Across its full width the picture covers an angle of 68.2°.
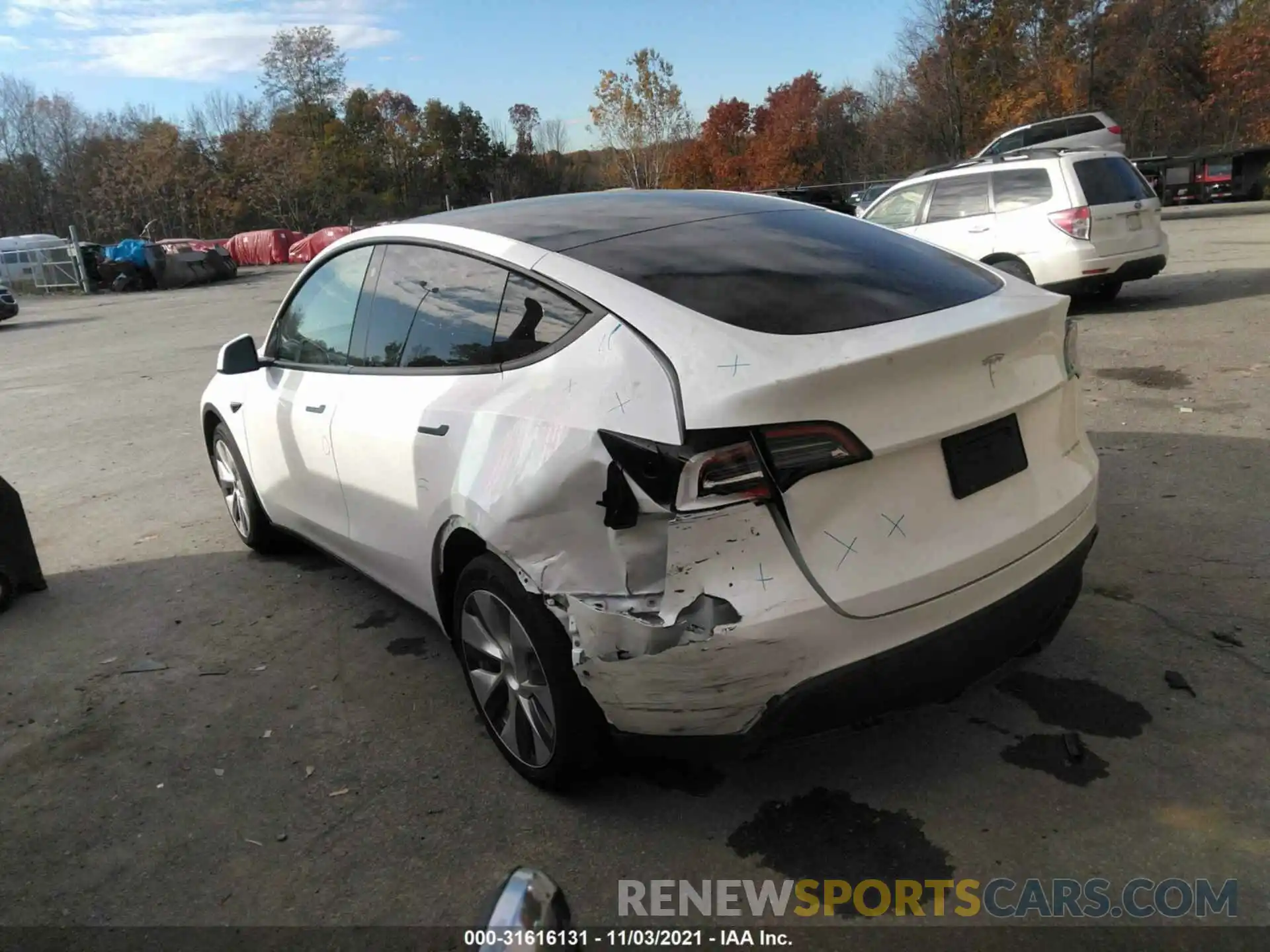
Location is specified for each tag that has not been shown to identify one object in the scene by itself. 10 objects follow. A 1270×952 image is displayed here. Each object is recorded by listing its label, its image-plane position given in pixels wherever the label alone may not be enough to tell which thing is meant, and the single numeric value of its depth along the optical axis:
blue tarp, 33.41
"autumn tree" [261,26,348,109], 60.66
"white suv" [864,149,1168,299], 10.02
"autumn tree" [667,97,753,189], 50.75
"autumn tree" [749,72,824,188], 50.84
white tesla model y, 2.25
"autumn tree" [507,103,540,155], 71.25
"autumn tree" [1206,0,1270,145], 34.03
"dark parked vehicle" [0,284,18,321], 23.62
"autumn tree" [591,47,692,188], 46.25
